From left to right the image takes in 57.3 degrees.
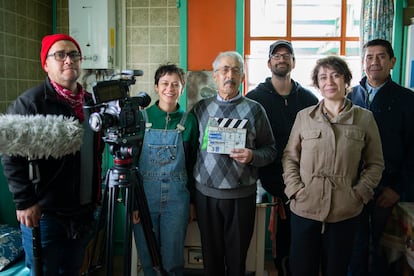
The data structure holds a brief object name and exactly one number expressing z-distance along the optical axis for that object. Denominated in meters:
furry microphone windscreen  1.32
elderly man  1.87
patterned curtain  2.74
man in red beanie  1.45
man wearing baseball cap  2.19
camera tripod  1.44
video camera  1.33
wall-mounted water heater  2.80
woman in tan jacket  1.73
